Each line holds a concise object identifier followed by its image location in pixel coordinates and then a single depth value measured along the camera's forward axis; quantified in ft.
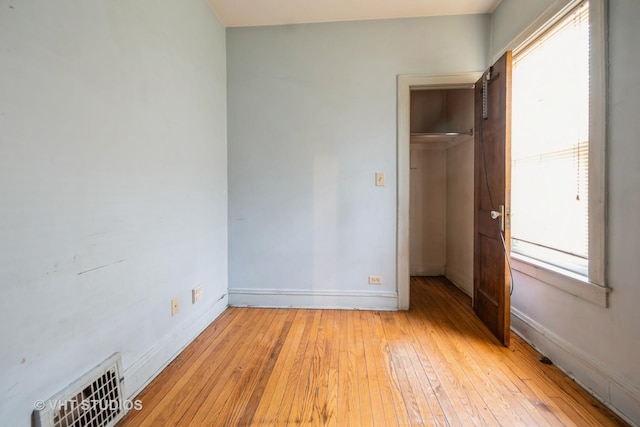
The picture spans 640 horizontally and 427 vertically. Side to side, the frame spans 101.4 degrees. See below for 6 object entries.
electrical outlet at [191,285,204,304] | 6.63
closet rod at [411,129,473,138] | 9.05
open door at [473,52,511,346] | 6.15
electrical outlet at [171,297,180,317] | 5.83
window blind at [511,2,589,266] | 5.13
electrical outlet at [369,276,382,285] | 8.24
